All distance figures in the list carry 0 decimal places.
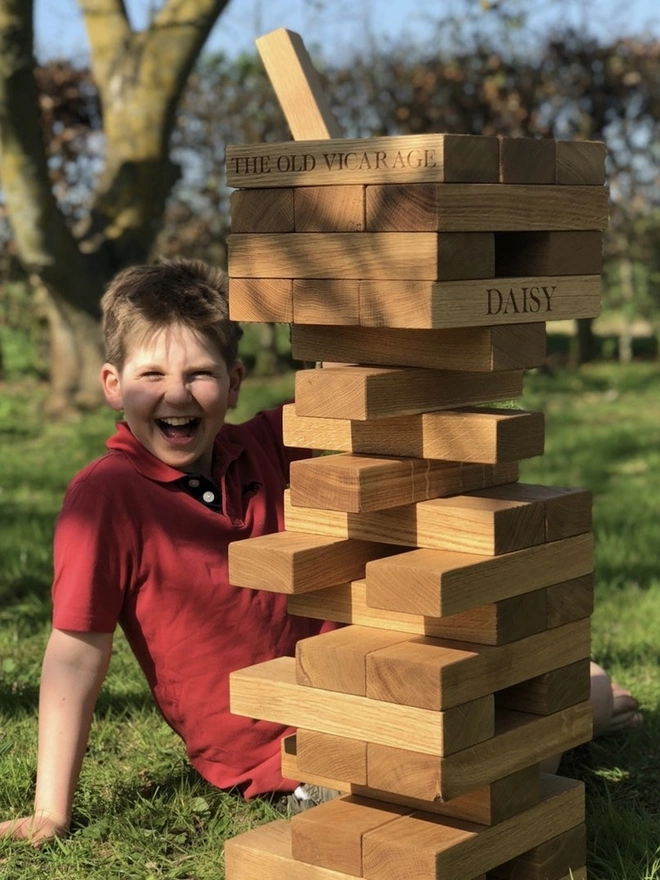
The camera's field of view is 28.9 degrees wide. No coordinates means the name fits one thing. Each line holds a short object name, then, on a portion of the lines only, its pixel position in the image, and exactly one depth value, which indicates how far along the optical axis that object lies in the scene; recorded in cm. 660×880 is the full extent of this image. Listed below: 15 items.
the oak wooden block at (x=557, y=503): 241
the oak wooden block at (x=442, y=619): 231
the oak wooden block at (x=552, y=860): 250
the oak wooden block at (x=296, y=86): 303
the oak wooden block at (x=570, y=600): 244
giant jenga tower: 221
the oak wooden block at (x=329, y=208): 224
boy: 286
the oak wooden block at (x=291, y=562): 233
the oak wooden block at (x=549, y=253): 237
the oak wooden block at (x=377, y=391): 227
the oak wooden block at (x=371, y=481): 227
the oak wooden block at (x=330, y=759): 233
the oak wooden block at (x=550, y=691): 244
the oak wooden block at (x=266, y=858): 245
